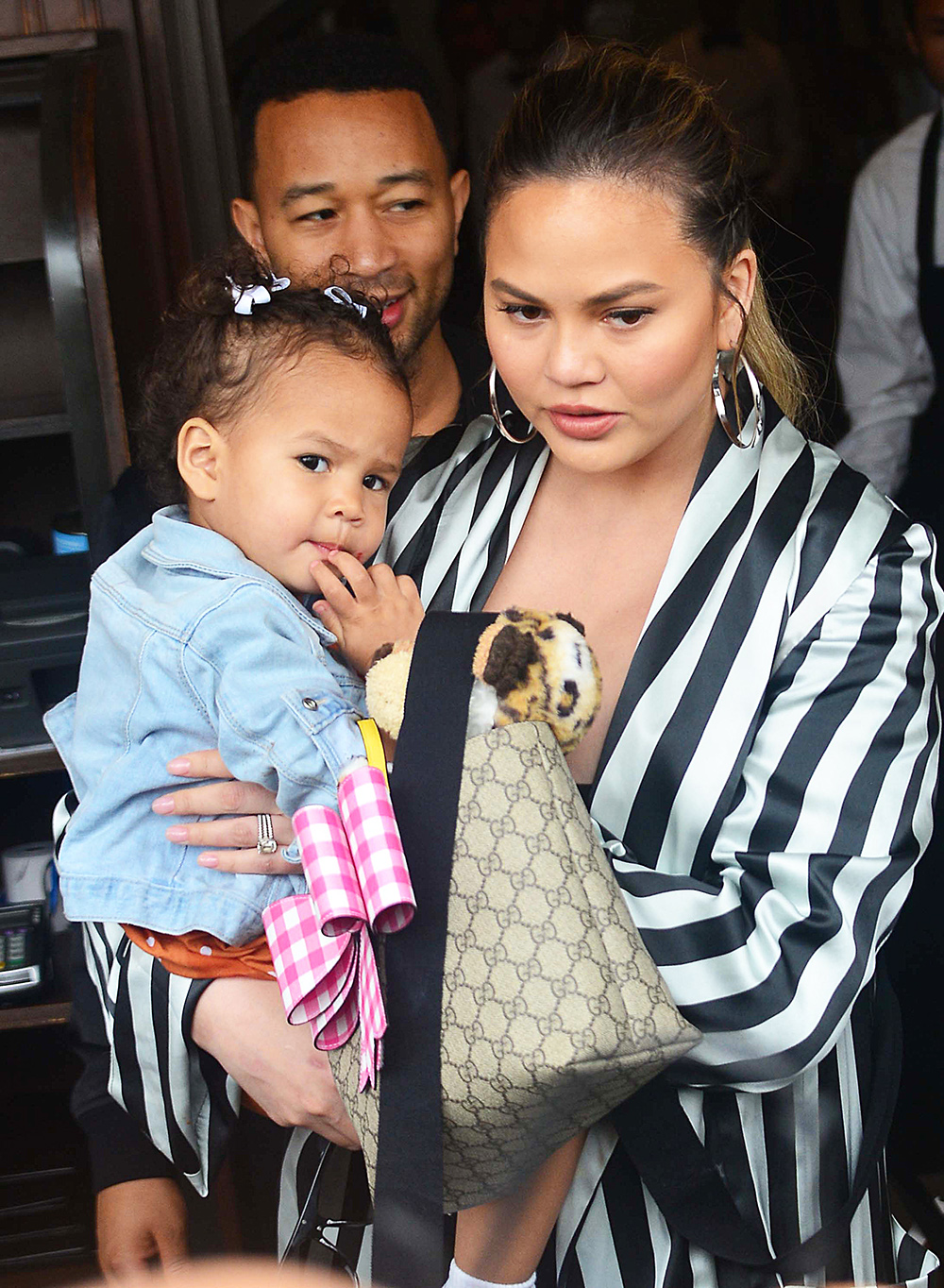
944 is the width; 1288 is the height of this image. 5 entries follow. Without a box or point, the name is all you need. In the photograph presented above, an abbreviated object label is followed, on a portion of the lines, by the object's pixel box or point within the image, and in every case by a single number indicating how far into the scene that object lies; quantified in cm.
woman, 120
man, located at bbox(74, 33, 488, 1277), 184
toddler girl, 131
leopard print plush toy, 108
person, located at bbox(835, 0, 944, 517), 275
